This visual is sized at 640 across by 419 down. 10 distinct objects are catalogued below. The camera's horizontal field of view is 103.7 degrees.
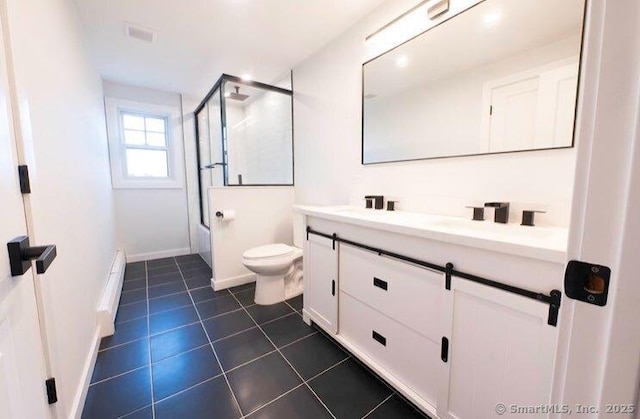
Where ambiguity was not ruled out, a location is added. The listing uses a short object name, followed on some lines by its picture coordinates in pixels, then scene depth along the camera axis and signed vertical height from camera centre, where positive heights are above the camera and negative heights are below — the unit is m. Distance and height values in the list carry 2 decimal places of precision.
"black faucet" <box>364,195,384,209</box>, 1.97 -0.13
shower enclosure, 2.87 +0.67
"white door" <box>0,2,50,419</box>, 0.64 -0.38
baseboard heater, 1.83 -0.93
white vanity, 0.81 -0.50
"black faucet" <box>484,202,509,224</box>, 1.28 -0.13
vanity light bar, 1.50 +1.09
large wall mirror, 1.14 +0.58
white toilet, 2.20 -0.78
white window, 3.36 +0.58
